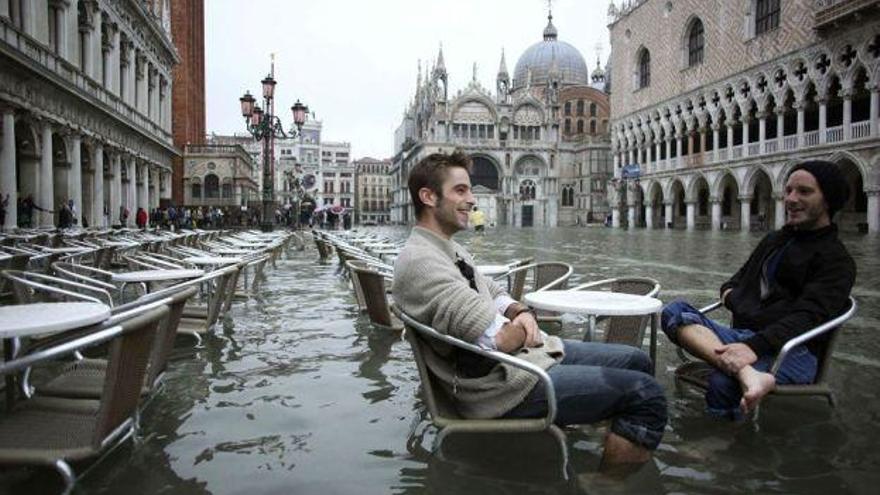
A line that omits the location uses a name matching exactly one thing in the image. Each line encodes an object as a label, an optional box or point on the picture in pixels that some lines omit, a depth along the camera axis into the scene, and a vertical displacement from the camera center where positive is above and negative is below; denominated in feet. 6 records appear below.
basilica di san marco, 223.10 +24.55
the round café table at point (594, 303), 12.54 -1.53
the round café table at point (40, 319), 9.61 -1.41
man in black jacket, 10.99 -1.34
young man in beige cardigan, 9.05 -1.83
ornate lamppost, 66.54 +10.75
